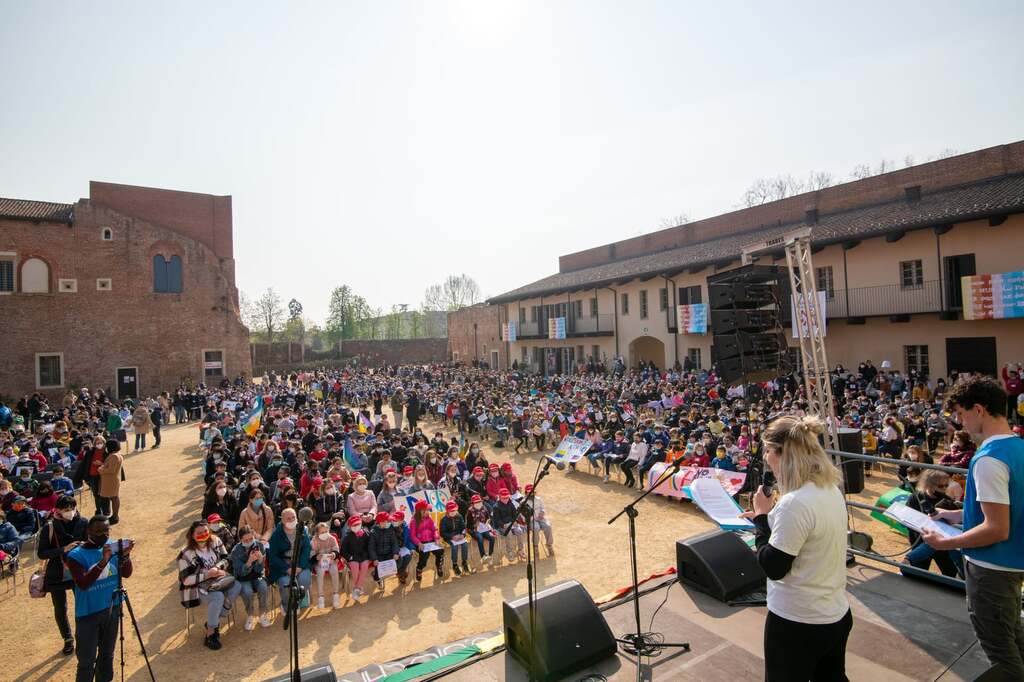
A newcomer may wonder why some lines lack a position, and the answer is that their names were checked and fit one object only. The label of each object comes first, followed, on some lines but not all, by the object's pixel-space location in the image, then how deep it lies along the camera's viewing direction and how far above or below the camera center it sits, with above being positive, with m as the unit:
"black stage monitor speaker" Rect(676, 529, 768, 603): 5.22 -2.33
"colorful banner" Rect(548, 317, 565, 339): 33.44 +1.17
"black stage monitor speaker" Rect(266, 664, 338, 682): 3.79 -2.33
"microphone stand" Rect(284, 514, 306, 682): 3.32 -1.65
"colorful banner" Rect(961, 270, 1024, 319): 15.91 +1.02
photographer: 5.07 -2.30
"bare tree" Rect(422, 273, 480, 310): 90.81 +9.96
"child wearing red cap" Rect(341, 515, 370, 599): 7.69 -2.92
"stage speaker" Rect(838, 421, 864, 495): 7.79 -2.11
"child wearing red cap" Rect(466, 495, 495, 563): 8.69 -2.94
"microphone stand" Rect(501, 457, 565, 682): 3.90 -1.90
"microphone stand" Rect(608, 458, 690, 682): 4.11 -2.55
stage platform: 4.03 -2.55
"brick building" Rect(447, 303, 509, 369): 42.53 +1.08
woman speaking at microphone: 2.45 -1.07
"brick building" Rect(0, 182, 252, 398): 28.53 +3.90
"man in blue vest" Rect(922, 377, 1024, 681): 2.76 -1.06
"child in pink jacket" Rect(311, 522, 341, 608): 7.38 -2.85
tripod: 4.79 -2.13
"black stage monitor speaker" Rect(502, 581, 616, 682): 4.14 -2.37
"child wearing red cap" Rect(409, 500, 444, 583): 8.18 -2.92
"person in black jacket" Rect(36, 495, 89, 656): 6.07 -2.15
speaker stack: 8.59 +0.24
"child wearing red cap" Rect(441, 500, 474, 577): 8.44 -2.99
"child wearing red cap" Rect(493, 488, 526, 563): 8.88 -3.20
